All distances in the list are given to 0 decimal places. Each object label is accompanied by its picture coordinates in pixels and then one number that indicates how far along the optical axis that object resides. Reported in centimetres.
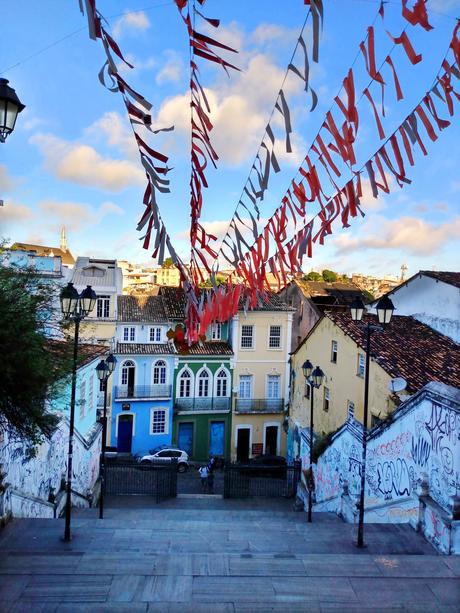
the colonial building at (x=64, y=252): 4556
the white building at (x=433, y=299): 1769
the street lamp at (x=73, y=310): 713
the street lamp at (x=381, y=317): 833
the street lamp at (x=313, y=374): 1264
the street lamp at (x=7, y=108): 484
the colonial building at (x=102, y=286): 2508
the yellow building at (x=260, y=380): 2709
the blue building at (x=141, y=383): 2539
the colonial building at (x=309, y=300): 2878
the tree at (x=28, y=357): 572
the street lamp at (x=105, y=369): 1190
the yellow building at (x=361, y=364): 1404
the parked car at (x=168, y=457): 2262
